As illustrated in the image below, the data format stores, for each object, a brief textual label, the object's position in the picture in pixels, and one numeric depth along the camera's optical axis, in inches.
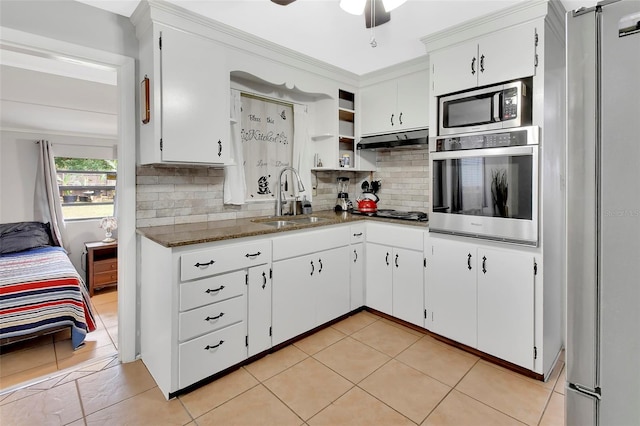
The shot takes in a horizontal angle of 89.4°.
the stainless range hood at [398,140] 115.3
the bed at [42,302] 99.0
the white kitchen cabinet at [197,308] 75.5
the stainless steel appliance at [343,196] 142.6
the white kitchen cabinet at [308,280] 96.3
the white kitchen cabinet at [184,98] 83.1
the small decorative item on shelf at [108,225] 185.6
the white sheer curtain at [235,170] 110.7
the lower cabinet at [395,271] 107.2
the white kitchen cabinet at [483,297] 84.0
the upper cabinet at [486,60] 81.5
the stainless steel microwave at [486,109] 83.3
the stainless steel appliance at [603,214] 31.4
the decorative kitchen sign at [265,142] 117.7
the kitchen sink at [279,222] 115.7
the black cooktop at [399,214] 112.8
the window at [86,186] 201.0
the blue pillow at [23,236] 151.3
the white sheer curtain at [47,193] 185.6
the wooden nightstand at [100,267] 164.6
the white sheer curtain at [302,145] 132.0
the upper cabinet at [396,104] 119.5
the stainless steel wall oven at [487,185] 81.4
